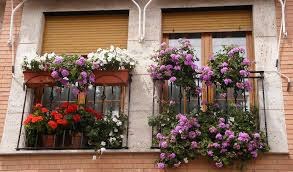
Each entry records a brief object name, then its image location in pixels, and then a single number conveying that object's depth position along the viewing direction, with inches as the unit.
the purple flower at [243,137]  347.9
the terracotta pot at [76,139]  376.2
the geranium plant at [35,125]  373.7
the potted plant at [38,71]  385.1
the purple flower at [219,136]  352.5
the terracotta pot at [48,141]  374.6
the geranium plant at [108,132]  367.2
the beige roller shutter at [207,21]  407.8
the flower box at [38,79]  384.5
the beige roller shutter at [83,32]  413.7
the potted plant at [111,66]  381.1
